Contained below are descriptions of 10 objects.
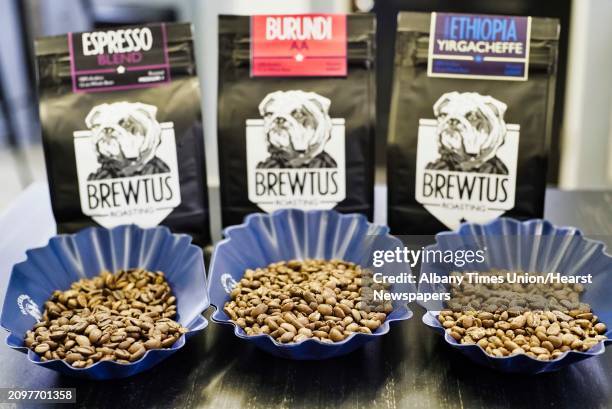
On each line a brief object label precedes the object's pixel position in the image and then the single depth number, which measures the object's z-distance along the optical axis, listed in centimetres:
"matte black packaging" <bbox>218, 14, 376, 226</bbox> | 121
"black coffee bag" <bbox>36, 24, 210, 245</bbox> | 119
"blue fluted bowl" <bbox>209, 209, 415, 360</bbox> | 103
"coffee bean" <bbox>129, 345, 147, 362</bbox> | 85
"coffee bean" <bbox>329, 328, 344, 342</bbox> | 86
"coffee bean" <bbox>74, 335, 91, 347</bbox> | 87
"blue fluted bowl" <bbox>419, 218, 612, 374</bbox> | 90
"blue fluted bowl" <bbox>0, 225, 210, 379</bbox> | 85
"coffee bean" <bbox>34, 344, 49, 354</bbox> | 86
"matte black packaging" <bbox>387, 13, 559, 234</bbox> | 118
